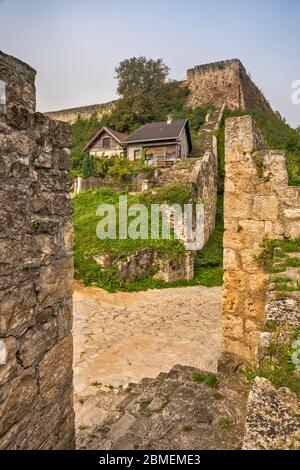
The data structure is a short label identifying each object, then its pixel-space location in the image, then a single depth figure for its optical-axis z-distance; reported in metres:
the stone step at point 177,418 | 2.75
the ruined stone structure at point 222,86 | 34.75
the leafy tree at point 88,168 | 23.03
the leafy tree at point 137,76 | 33.94
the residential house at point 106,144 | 28.55
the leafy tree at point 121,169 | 20.42
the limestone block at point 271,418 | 1.63
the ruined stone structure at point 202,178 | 16.03
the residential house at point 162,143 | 25.30
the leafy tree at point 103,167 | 22.89
